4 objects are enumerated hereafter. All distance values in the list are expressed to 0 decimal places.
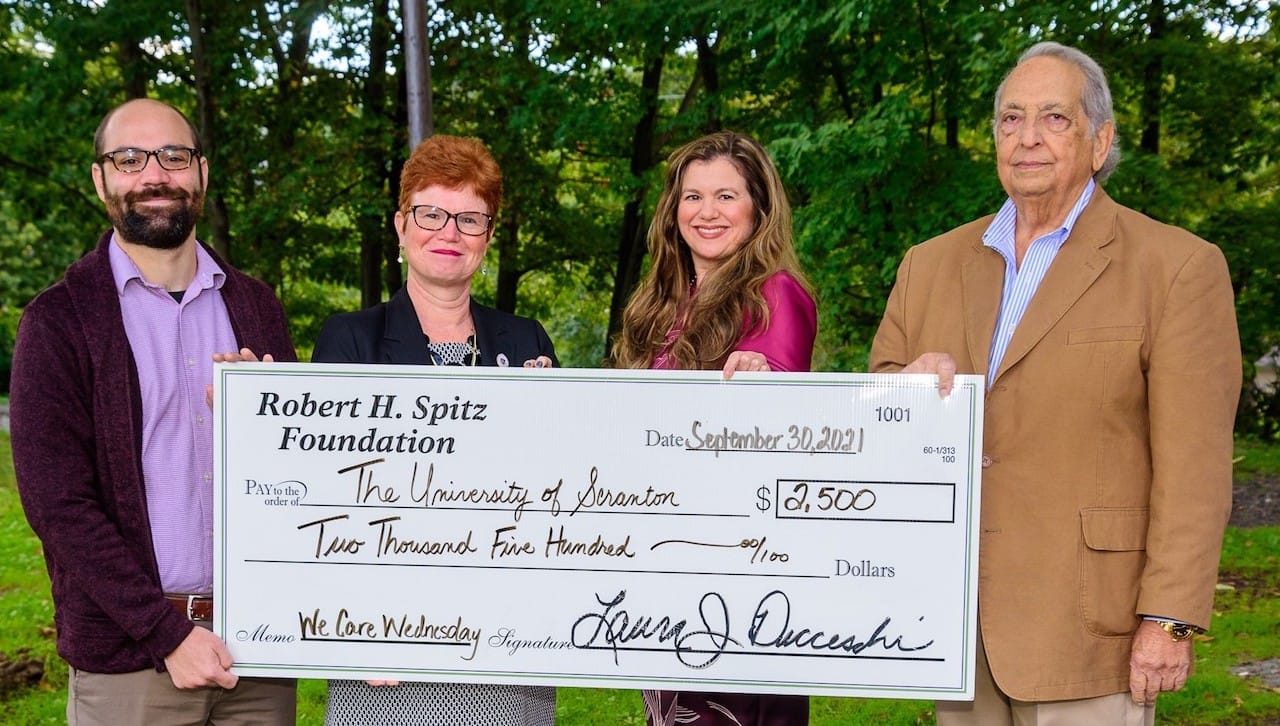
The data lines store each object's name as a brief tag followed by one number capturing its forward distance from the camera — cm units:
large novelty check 292
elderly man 272
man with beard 281
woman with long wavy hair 325
